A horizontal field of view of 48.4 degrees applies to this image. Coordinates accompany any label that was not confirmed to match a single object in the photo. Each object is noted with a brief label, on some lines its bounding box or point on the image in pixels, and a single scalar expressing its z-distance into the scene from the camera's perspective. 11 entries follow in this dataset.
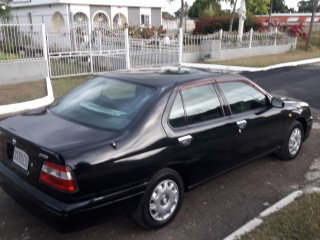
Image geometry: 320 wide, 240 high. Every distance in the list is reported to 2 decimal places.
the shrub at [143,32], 17.06
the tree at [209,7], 28.64
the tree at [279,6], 65.38
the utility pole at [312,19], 21.06
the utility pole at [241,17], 18.28
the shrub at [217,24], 23.44
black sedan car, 2.85
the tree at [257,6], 33.77
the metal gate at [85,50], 12.19
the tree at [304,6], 73.29
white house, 23.85
